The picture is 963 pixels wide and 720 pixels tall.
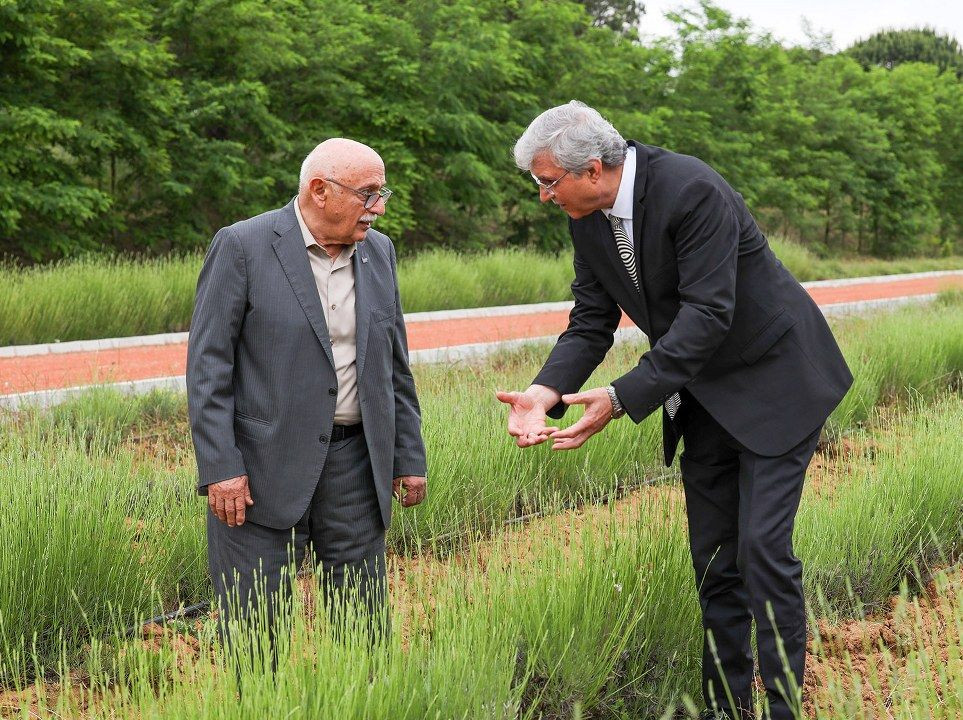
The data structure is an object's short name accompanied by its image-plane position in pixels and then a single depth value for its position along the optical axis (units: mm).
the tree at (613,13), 43594
